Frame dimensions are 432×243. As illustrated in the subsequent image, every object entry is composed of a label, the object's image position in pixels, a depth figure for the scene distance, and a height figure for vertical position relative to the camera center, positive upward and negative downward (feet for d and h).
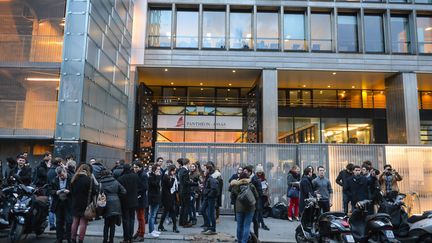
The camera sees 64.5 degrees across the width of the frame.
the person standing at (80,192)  23.17 -1.80
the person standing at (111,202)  23.15 -2.44
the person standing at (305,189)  31.40 -1.85
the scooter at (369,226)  22.75 -3.87
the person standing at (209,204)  29.94 -3.22
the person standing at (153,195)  28.94 -2.39
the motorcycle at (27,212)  23.88 -3.37
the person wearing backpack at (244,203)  23.56 -2.42
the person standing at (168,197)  30.30 -2.68
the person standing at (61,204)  24.08 -2.77
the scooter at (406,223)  23.72 -3.81
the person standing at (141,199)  27.30 -2.63
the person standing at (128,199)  25.11 -2.40
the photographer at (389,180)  32.24 -0.96
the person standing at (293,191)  39.63 -2.59
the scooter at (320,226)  22.59 -4.07
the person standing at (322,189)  30.55 -1.82
